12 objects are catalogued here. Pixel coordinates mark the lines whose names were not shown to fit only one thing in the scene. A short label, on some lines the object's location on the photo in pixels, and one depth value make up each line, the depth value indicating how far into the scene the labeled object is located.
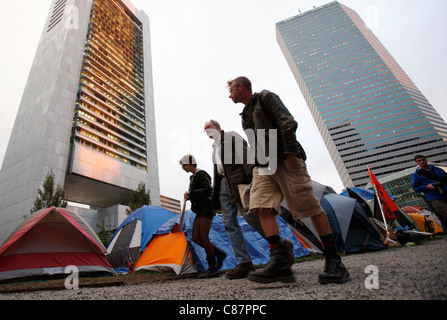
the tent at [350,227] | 3.84
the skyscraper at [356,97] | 73.19
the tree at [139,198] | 21.12
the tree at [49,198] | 13.72
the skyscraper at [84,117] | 19.16
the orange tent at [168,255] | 3.32
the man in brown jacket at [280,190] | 1.44
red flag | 4.84
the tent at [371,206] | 5.00
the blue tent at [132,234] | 4.67
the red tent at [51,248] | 3.60
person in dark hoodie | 2.70
